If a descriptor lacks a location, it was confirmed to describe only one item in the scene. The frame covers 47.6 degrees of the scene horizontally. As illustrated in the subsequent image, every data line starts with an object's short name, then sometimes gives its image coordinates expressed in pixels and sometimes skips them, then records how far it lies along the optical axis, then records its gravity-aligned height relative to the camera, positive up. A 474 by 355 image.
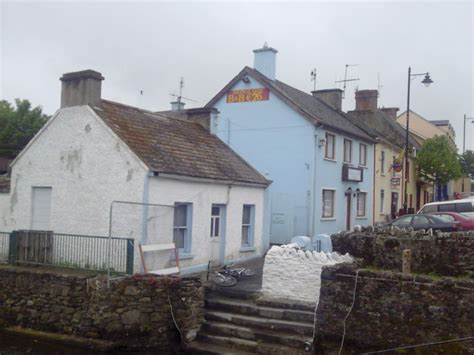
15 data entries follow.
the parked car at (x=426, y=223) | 21.17 -0.45
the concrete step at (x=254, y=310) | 12.35 -2.49
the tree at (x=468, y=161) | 63.69 +6.18
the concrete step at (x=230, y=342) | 11.82 -3.12
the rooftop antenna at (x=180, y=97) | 40.22 +7.85
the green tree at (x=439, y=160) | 37.06 +3.59
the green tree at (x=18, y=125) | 38.88 +5.21
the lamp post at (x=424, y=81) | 27.09 +6.60
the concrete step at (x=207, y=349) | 11.78 -3.25
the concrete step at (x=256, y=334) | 11.66 -2.90
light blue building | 25.03 +2.90
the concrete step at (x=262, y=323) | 11.96 -2.70
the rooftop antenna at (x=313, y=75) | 34.56 +8.49
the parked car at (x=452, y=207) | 24.89 +0.28
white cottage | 15.23 +0.53
